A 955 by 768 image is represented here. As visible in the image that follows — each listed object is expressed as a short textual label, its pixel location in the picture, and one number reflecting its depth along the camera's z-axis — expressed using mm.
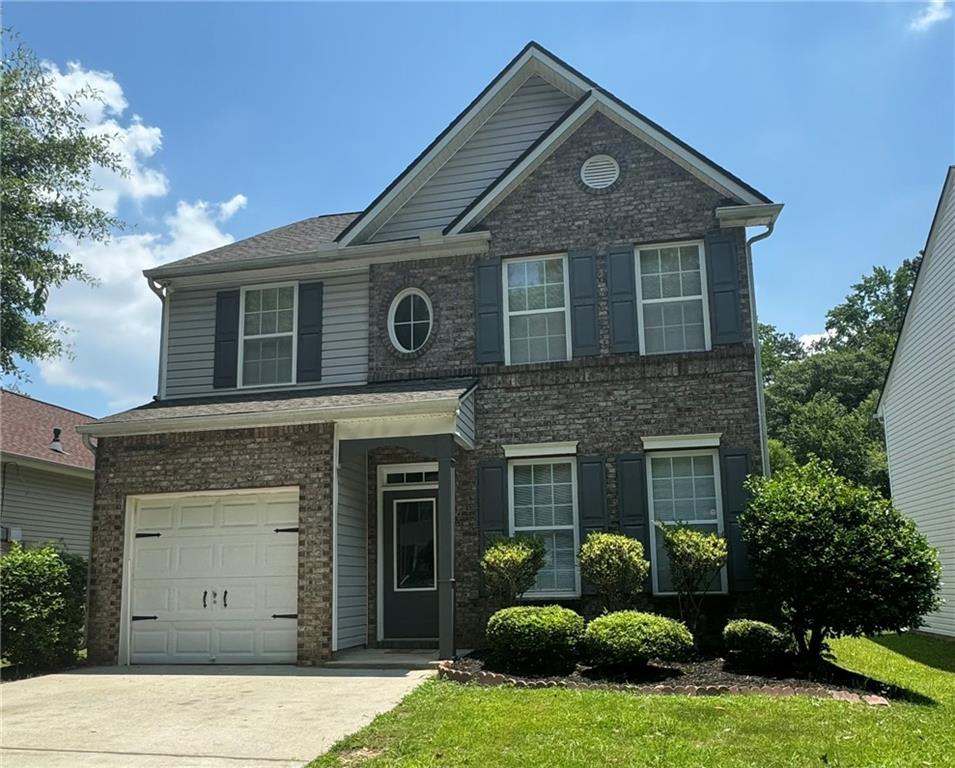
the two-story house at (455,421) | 11656
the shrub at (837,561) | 9391
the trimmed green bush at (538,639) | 9570
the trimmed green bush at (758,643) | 9594
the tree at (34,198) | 17938
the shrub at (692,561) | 10766
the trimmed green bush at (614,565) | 10891
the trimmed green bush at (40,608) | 11289
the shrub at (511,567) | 11102
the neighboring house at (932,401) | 15289
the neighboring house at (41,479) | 16750
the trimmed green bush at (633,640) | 9234
